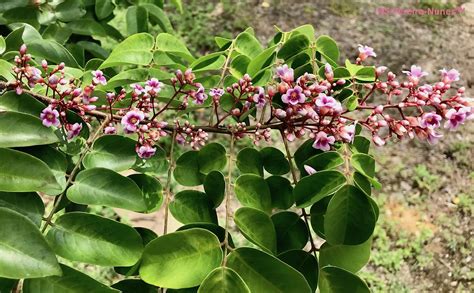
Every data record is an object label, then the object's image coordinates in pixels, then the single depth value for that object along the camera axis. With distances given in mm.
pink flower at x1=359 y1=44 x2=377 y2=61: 259
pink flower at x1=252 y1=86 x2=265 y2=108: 227
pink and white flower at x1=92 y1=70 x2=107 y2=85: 227
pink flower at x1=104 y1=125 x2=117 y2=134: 220
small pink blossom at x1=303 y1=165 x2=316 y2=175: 218
